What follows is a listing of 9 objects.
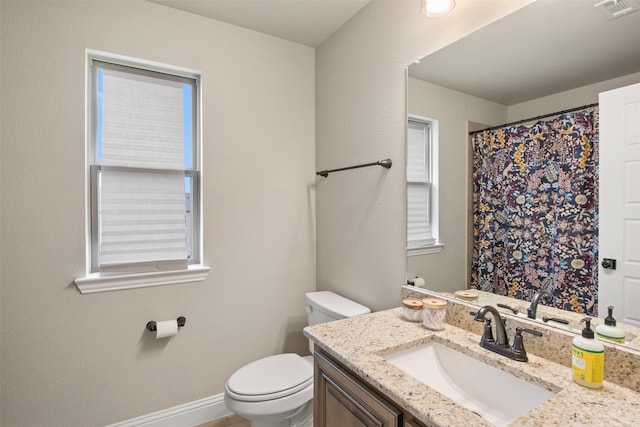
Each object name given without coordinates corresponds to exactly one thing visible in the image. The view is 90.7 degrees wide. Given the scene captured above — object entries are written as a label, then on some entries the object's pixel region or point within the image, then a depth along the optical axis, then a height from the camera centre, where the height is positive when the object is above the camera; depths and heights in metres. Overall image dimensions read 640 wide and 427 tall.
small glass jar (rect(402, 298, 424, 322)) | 1.37 -0.44
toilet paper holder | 1.83 -0.66
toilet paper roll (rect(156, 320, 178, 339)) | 1.81 -0.68
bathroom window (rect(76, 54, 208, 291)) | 1.80 +0.26
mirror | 0.96 +0.48
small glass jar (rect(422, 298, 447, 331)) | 1.29 -0.43
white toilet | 1.48 -0.86
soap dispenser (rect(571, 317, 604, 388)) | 0.85 -0.41
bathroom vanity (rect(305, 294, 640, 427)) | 0.76 -0.49
